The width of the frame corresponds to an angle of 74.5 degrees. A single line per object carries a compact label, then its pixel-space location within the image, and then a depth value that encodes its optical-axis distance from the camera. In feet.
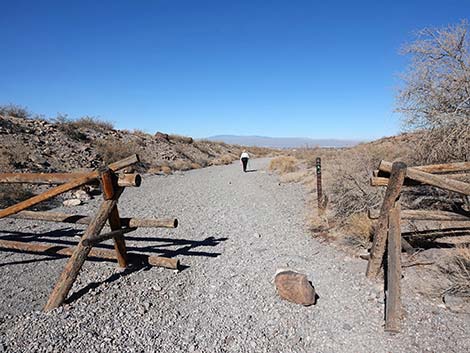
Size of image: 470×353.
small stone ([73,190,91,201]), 35.04
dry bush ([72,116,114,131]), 75.61
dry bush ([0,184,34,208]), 30.86
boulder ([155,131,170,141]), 97.41
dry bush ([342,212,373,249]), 18.41
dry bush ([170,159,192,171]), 75.36
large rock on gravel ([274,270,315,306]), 12.39
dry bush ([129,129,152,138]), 90.84
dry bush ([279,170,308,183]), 49.54
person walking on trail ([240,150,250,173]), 69.21
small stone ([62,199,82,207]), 32.53
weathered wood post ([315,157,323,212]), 26.40
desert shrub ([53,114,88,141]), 65.62
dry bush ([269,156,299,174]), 63.36
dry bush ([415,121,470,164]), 22.88
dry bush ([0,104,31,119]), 70.18
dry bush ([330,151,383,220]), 22.63
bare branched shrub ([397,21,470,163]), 23.59
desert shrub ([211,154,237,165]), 102.95
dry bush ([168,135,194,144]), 105.51
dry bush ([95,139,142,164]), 62.55
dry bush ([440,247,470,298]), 12.19
